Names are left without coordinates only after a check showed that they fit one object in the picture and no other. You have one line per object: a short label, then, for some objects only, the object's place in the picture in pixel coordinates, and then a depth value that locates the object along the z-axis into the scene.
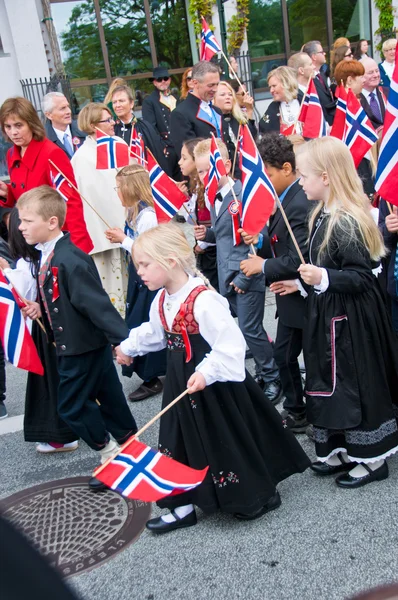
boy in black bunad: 3.62
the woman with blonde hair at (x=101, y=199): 5.93
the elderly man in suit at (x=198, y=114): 6.39
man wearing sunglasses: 8.64
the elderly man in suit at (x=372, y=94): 6.70
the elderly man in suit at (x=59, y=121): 6.39
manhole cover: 3.11
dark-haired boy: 3.61
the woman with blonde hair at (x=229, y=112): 6.38
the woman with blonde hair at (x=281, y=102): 6.68
